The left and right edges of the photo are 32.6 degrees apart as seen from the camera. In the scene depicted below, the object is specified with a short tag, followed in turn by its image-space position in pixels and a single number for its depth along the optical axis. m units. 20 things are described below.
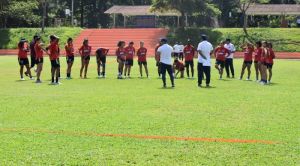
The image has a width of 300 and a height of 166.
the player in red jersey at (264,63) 21.03
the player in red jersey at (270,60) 21.38
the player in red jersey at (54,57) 19.61
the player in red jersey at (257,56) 21.93
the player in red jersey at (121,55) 23.98
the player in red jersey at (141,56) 24.48
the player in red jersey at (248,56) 23.16
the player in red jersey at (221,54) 23.80
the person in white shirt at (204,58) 18.95
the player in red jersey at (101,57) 24.12
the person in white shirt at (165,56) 18.95
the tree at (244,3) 56.16
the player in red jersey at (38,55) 20.60
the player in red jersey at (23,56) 22.55
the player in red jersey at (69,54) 22.89
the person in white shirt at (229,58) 24.20
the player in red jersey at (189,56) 24.09
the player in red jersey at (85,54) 23.37
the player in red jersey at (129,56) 24.28
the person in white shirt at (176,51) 29.62
